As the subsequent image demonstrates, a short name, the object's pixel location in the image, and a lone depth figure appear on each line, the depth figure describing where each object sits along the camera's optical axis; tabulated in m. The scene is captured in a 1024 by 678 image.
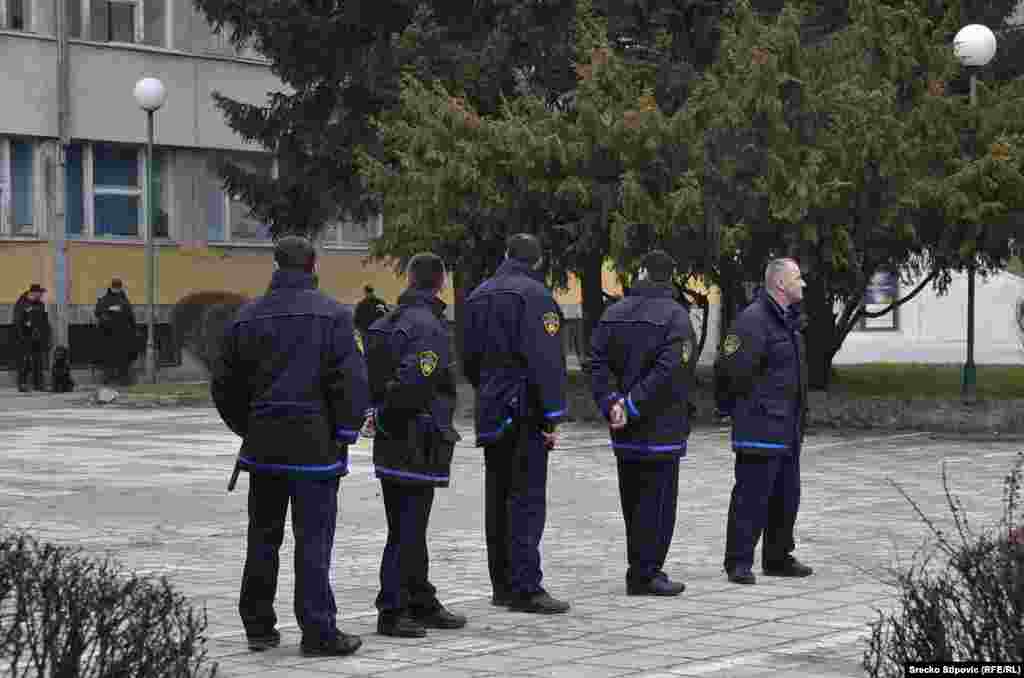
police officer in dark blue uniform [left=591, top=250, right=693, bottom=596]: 10.96
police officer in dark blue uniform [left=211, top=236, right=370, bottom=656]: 9.00
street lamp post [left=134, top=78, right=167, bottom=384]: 33.28
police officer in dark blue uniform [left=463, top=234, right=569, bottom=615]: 10.34
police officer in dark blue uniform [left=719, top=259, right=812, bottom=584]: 11.58
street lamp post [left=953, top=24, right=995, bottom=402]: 23.50
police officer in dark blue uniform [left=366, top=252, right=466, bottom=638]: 9.70
